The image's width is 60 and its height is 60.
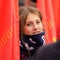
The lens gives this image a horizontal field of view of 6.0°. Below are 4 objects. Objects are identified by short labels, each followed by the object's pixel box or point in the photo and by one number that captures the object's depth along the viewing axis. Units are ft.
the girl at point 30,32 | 14.55
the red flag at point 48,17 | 15.98
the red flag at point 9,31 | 14.47
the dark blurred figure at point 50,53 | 10.14
